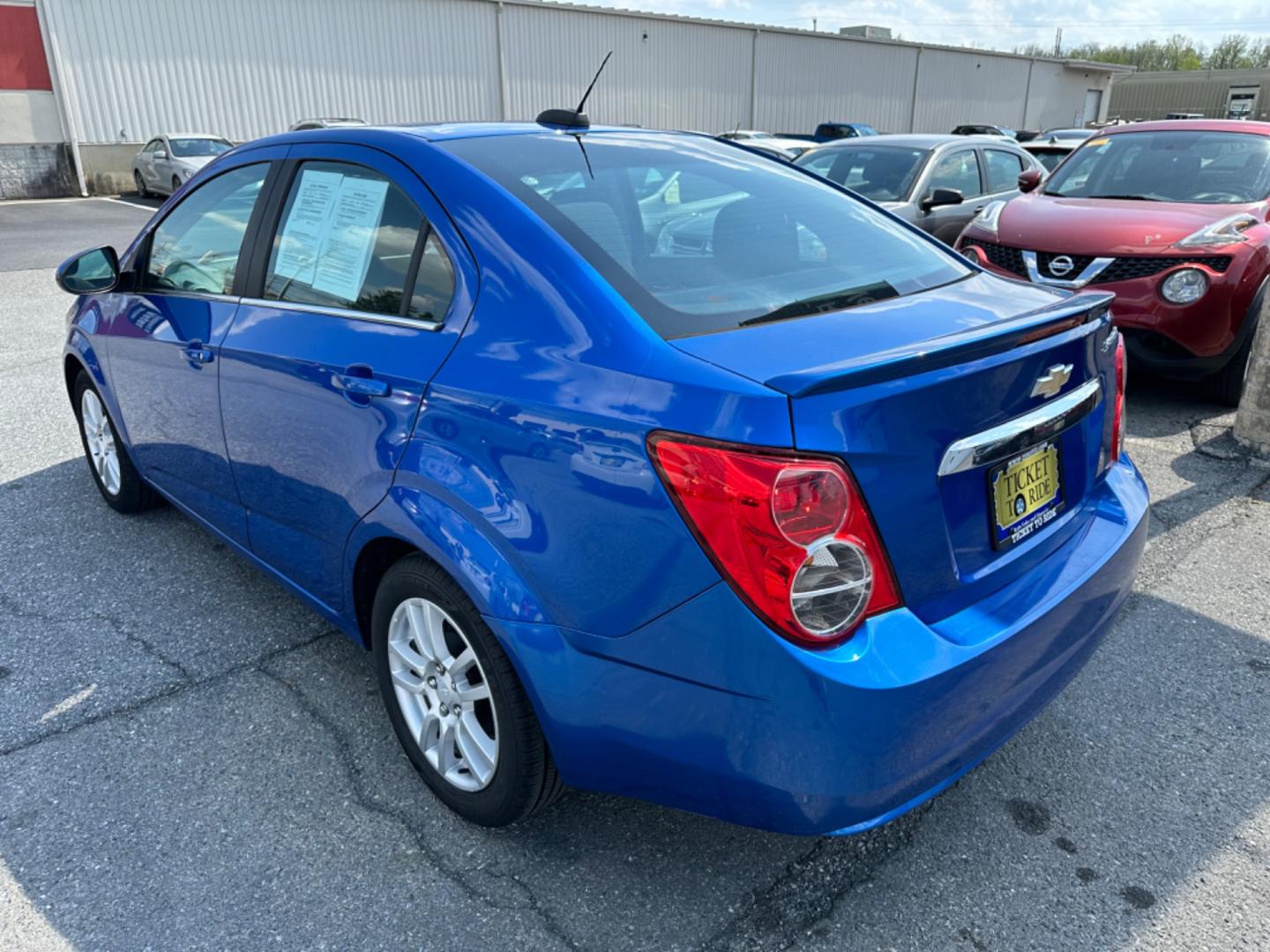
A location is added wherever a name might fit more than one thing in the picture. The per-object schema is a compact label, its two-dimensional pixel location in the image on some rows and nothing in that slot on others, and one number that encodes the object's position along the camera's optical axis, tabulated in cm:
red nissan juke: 535
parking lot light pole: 493
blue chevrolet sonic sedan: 171
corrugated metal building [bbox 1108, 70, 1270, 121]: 5428
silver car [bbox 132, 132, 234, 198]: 1845
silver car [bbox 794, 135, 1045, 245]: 785
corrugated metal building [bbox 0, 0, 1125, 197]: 2094
